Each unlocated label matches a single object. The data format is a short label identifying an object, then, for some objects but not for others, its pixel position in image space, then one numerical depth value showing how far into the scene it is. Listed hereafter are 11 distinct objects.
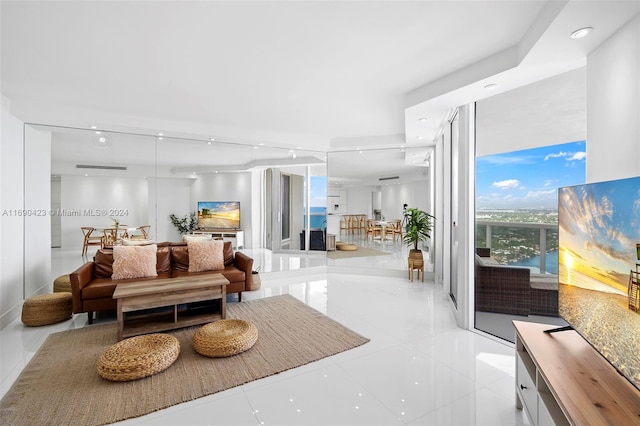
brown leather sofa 3.49
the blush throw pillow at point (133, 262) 3.90
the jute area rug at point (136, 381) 2.05
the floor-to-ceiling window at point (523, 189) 2.57
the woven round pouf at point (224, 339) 2.72
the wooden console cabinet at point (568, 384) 1.24
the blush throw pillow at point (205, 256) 4.47
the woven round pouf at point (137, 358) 2.33
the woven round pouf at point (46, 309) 3.39
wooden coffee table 3.11
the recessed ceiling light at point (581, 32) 1.86
